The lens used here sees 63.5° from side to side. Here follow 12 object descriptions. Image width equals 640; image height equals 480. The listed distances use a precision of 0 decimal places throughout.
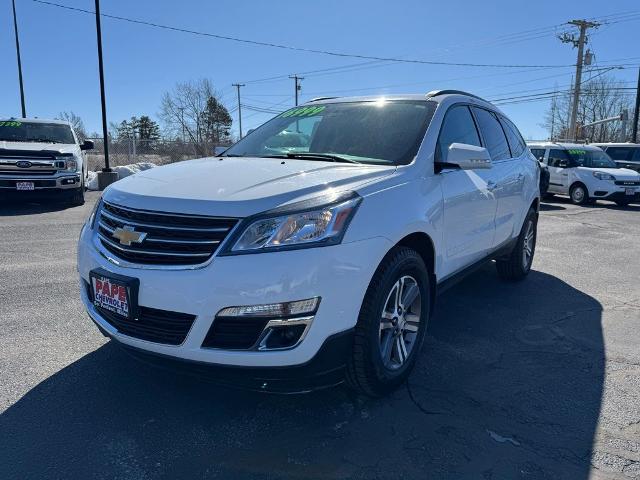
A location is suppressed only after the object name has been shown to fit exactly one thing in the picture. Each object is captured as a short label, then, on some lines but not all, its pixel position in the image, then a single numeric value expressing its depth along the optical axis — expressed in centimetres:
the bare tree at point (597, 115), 6012
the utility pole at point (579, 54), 3975
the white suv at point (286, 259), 238
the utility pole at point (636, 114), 3241
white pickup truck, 1005
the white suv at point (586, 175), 1470
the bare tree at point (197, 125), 5450
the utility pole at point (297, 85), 5538
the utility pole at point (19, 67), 2323
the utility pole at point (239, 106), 6375
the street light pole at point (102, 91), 1571
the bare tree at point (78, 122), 4898
